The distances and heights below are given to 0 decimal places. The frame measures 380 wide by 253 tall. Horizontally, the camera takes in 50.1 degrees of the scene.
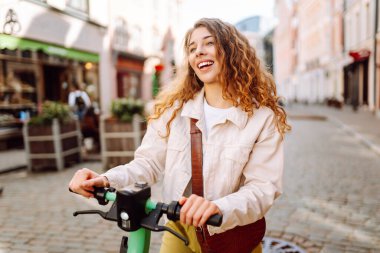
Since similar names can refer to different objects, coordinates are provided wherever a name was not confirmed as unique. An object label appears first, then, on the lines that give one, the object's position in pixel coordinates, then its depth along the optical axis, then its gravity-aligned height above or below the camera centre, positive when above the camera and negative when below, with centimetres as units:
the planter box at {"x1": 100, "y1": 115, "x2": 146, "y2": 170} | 741 -76
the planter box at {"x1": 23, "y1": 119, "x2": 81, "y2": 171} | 786 -90
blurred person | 1280 -10
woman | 175 -20
